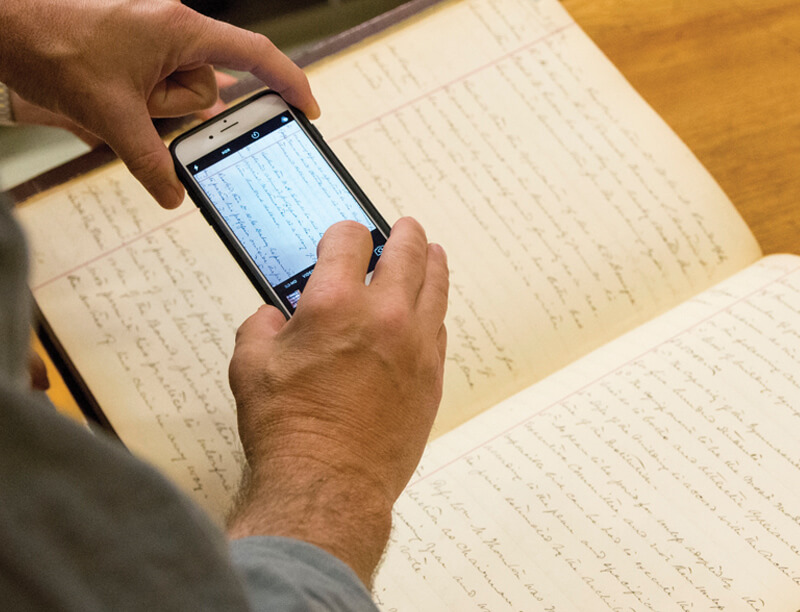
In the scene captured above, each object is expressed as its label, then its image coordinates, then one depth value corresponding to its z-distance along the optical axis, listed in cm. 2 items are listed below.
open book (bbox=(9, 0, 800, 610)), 49
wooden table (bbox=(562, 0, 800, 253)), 64
